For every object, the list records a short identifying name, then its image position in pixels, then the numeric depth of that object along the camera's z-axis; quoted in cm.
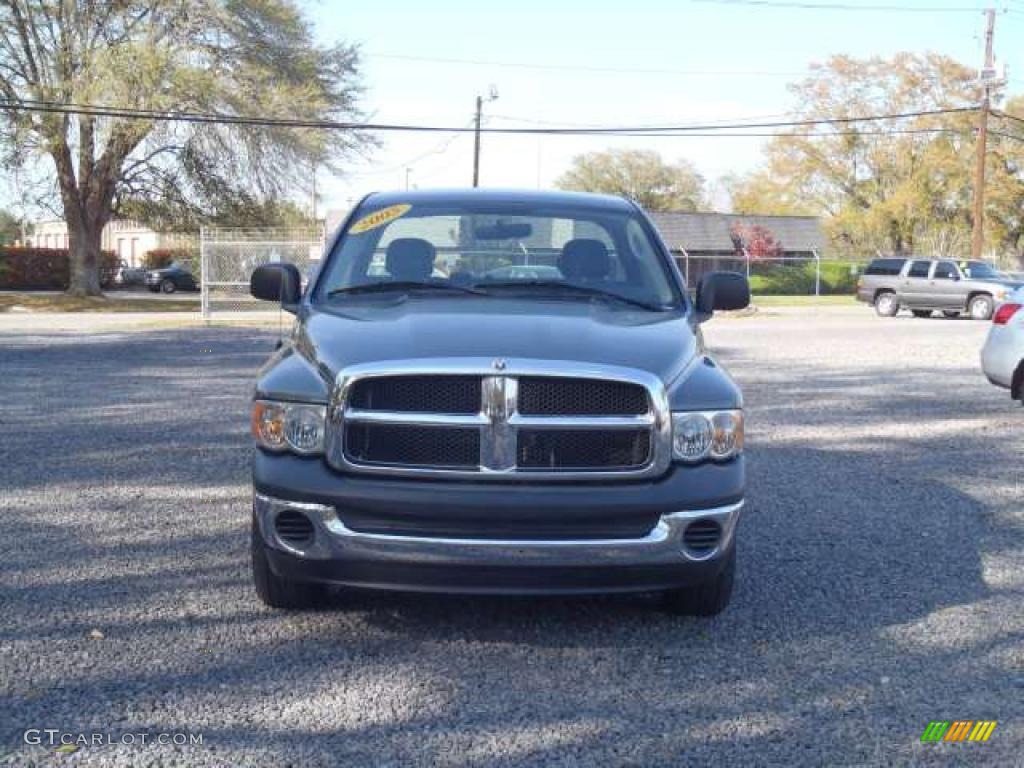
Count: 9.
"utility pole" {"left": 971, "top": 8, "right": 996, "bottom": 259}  3662
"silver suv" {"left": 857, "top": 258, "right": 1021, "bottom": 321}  3105
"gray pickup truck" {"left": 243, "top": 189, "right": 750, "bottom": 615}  412
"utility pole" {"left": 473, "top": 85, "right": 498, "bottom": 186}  4578
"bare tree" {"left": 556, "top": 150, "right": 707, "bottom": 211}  9562
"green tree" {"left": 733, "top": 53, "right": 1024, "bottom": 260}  5978
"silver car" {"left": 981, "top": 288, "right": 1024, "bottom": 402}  1107
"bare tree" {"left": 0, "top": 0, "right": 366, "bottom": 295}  3175
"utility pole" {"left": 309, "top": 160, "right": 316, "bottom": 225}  3536
